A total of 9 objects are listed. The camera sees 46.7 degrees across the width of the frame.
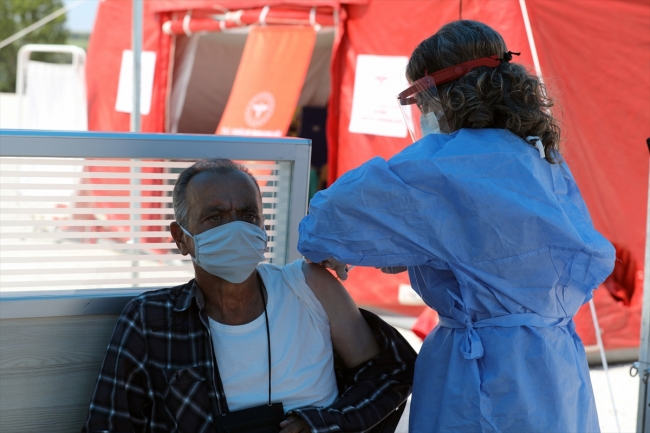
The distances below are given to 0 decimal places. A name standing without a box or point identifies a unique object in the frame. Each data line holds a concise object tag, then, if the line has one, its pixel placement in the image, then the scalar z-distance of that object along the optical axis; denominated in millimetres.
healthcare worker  1548
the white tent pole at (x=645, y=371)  2424
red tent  4363
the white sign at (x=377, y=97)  5234
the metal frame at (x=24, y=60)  8566
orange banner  6113
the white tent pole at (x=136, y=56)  5258
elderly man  1829
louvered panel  2014
